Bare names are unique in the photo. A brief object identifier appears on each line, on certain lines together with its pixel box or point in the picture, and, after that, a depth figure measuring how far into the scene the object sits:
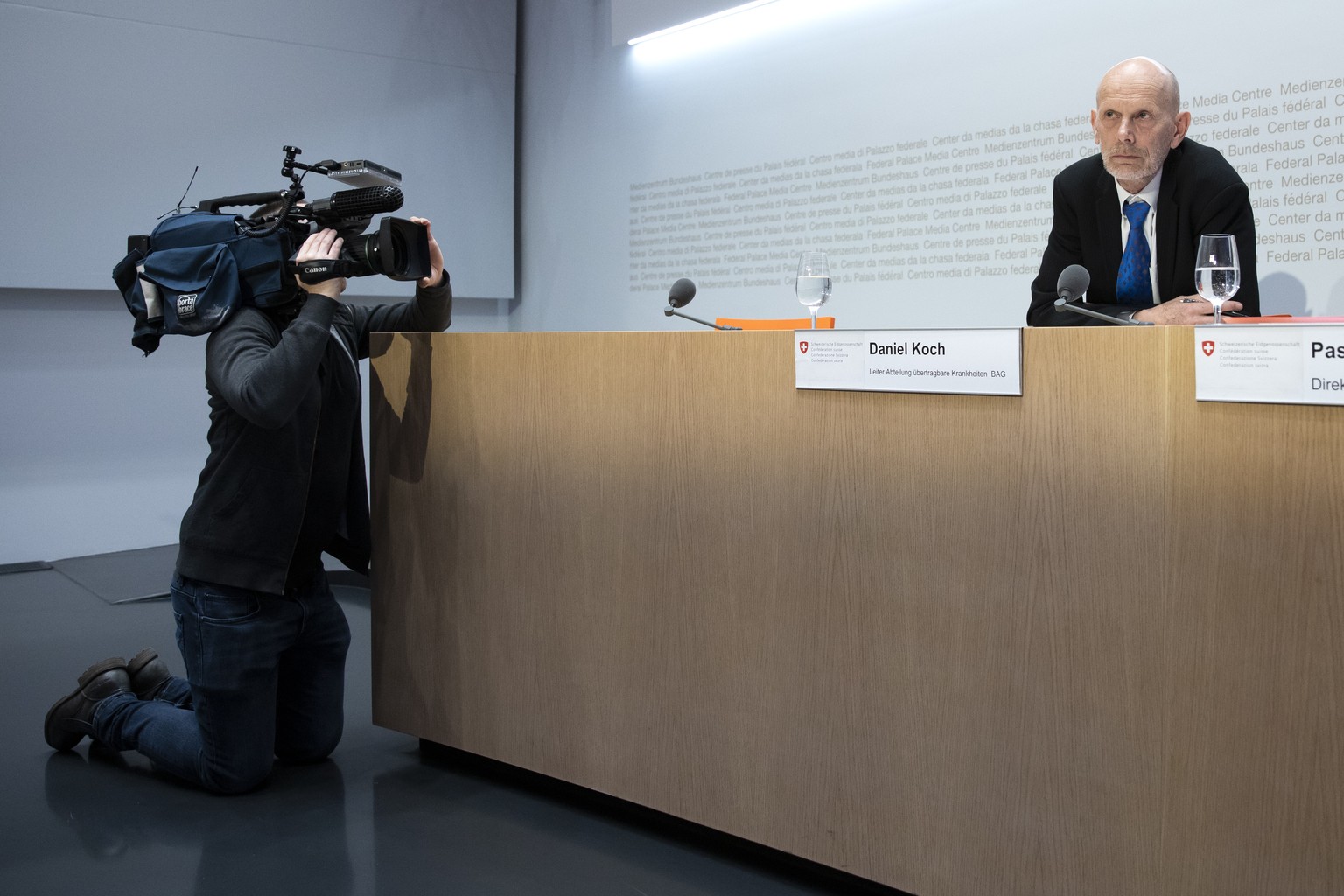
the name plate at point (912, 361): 1.78
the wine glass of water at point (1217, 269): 1.81
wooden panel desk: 1.58
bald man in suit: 2.83
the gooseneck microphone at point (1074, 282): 2.03
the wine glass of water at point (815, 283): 2.33
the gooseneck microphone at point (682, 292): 2.43
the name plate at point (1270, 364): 1.49
